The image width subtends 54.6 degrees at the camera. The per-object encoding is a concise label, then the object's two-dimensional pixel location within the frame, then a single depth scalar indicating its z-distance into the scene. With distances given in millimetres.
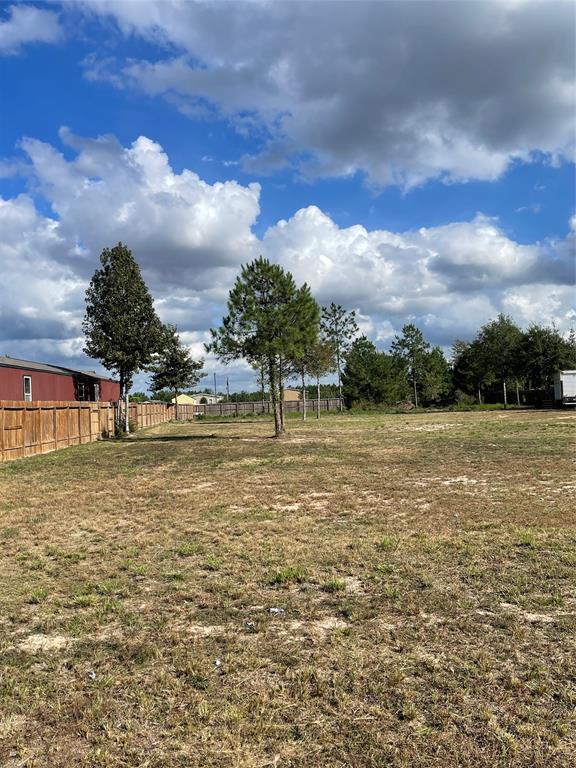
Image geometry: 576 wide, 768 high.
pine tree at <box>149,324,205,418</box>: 44625
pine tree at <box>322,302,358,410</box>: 50197
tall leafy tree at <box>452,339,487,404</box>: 51625
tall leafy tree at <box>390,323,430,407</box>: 57781
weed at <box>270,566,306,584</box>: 4692
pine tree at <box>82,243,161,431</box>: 27875
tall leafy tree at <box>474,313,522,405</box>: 47031
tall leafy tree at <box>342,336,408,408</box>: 56094
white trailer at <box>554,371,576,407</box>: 38312
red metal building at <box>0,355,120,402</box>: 22203
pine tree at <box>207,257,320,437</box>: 21719
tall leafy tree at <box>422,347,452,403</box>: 57969
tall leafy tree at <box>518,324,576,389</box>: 45406
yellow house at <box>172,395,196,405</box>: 87844
